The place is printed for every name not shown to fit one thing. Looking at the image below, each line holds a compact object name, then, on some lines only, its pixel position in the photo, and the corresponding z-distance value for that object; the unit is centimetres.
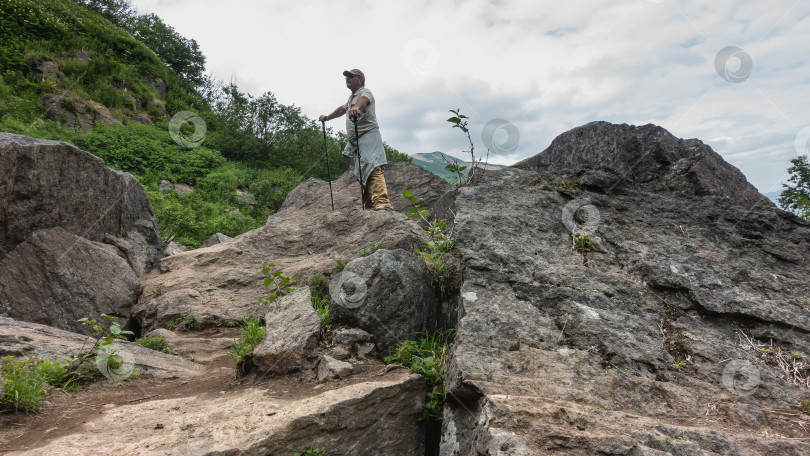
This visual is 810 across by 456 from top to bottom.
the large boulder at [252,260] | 631
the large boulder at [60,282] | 559
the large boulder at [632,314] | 264
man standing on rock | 767
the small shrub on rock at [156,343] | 528
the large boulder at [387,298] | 425
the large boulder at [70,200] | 576
